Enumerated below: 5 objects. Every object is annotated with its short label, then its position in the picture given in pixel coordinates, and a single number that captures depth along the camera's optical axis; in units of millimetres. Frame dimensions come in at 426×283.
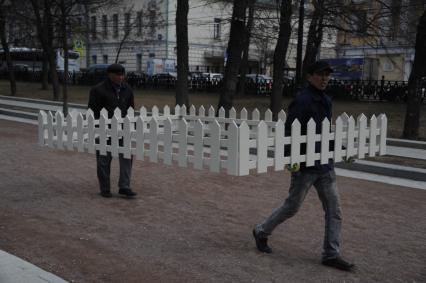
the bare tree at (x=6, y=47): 27411
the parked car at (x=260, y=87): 32862
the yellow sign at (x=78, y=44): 26750
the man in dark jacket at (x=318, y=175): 4629
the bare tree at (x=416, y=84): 13078
